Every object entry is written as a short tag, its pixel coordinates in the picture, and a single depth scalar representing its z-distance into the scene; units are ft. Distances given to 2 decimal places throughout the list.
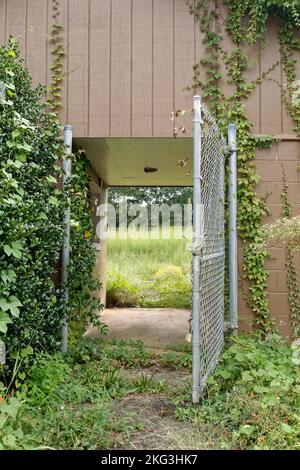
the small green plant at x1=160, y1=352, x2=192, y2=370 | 11.82
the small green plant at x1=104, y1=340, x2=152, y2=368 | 12.14
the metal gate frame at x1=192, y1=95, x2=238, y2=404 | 8.45
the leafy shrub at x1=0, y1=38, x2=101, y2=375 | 8.41
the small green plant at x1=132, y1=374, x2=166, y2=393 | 9.88
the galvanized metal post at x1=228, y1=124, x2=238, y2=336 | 12.63
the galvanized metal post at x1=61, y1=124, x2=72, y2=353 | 11.85
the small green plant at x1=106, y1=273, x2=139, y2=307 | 22.91
